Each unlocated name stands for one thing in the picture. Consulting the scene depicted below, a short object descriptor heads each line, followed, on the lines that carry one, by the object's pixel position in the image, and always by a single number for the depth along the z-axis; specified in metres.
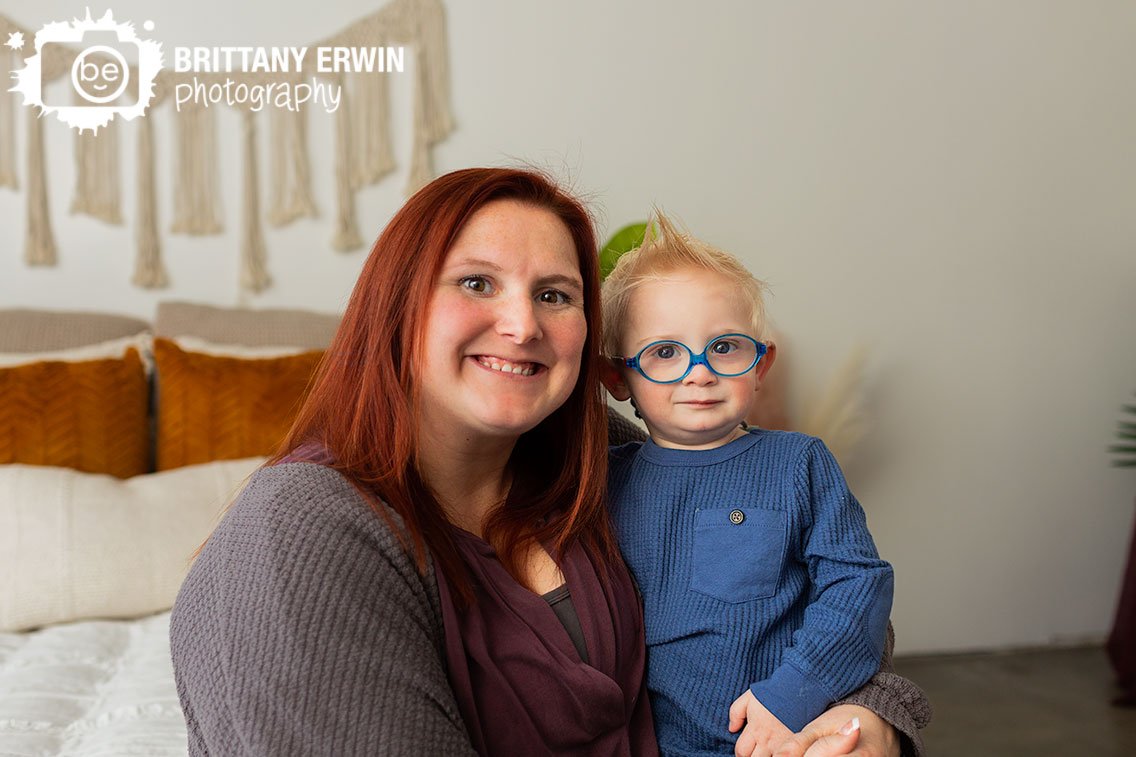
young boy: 1.22
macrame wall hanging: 2.98
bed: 1.85
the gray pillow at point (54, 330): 2.60
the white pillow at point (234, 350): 2.65
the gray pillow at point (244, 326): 2.77
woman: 0.90
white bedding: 1.59
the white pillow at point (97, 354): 2.53
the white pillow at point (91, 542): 2.15
